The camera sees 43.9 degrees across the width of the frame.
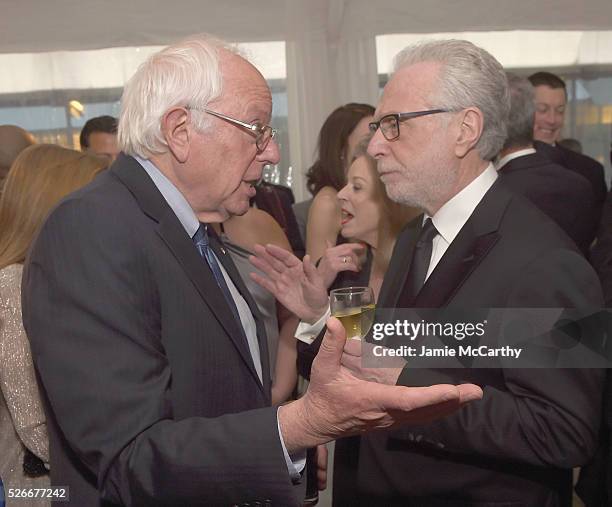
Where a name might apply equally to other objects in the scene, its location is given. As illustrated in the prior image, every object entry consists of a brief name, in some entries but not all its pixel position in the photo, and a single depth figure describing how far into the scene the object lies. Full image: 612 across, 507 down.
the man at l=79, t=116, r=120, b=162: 4.66
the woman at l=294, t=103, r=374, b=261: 3.46
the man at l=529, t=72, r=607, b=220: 4.30
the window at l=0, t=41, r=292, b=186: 6.27
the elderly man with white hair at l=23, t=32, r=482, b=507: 1.19
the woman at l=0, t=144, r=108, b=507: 1.99
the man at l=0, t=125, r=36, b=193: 3.24
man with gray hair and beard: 1.53
